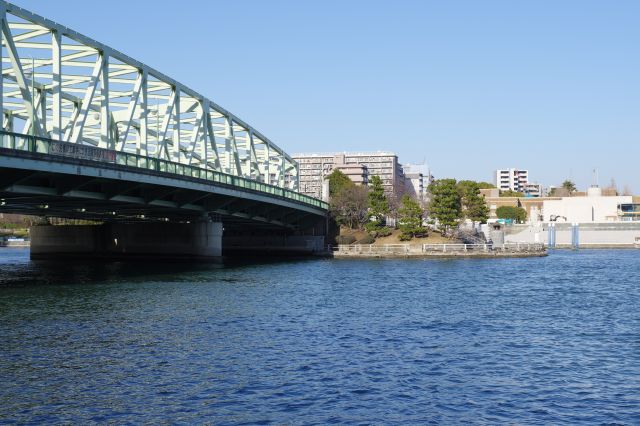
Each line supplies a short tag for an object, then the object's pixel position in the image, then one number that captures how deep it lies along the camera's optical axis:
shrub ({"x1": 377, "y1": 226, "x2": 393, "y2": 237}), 122.69
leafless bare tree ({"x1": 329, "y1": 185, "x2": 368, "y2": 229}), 130.00
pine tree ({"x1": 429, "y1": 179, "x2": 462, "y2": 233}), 118.88
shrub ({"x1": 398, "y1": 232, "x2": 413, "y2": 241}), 118.31
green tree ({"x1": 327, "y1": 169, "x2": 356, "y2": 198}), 156.50
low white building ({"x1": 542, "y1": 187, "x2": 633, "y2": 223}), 195.62
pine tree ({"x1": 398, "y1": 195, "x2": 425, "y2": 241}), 117.06
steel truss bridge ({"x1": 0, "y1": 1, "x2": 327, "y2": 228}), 52.25
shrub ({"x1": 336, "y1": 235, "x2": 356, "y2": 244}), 123.94
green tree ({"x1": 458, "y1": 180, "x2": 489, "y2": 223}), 137.50
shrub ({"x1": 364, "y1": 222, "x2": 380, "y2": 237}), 123.25
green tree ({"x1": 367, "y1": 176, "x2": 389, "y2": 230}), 123.31
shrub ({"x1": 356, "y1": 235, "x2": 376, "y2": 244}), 121.75
